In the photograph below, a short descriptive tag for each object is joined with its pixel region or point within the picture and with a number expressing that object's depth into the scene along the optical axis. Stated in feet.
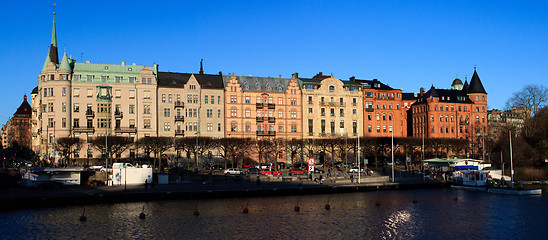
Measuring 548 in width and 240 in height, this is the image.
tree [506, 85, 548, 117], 312.91
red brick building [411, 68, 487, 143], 416.26
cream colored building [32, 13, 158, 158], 323.98
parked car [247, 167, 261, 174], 276.49
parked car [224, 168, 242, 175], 267.96
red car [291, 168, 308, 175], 286.93
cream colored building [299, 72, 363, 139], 377.91
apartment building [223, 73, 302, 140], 357.61
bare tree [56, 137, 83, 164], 297.74
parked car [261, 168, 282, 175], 272.72
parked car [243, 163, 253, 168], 334.48
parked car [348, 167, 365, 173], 289.68
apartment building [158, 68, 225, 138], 341.82
